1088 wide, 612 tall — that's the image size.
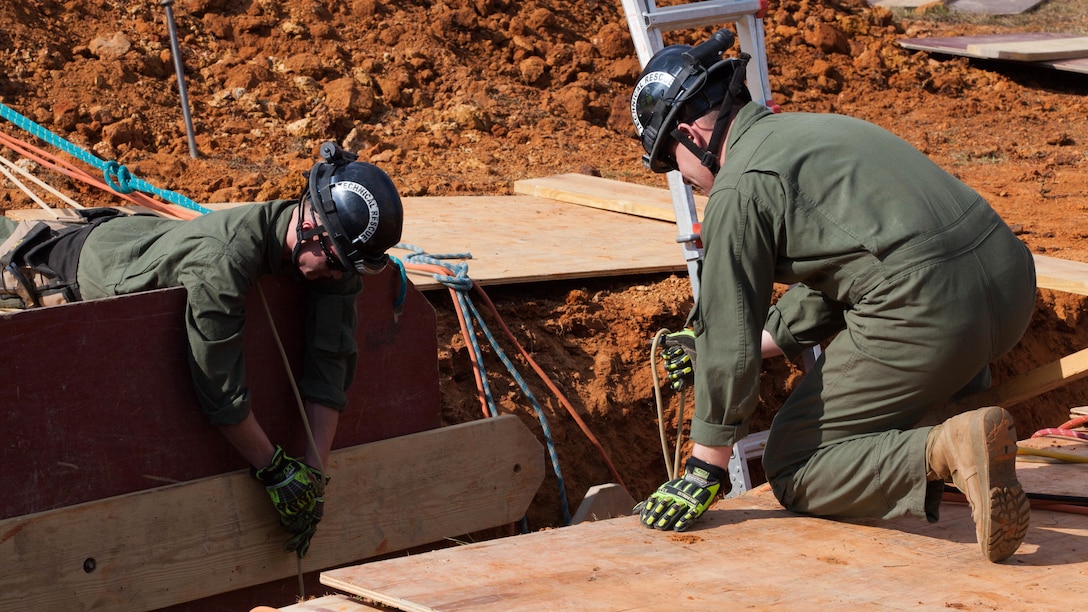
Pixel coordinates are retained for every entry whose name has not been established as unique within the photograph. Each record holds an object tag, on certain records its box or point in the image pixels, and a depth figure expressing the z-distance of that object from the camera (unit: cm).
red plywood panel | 687
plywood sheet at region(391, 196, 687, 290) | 1091
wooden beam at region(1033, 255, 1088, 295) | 1162
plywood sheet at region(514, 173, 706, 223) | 1362
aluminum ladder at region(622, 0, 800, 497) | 905
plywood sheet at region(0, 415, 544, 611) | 705
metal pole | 1578
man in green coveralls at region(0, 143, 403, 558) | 734
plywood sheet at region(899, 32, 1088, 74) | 2569
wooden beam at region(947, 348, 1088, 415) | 716
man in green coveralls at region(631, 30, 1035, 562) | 627
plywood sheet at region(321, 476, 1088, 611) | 554
